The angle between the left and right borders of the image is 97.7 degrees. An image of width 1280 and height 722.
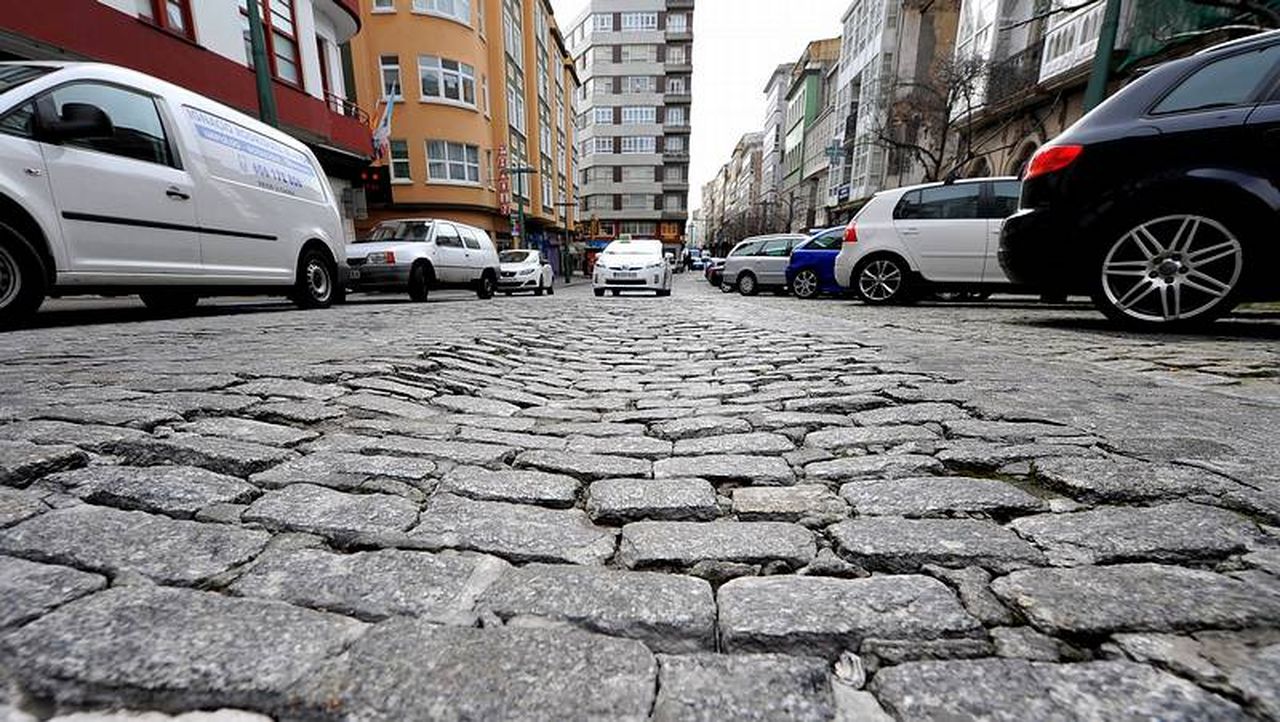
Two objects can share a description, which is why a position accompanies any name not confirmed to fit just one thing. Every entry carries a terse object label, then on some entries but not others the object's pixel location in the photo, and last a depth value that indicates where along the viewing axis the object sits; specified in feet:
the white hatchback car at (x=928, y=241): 24.31
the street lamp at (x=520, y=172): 83.82
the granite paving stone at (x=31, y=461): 4.61
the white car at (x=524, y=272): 57.41
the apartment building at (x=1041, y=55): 40.57
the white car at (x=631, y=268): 44.32
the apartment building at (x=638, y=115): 196.03
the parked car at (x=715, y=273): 80.07
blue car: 38.62
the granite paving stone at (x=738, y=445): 6.51
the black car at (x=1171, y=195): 12.03
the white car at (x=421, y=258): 34.45
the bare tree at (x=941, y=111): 56.80
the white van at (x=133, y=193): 13.58
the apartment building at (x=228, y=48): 27.09
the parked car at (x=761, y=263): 49.24
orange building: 72.64
